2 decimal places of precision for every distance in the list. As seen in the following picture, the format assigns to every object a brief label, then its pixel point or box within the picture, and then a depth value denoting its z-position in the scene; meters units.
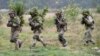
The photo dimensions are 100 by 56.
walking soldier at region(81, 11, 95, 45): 20.70
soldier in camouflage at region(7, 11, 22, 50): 18.31
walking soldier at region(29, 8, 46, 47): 19.39
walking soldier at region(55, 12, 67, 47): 19.61
